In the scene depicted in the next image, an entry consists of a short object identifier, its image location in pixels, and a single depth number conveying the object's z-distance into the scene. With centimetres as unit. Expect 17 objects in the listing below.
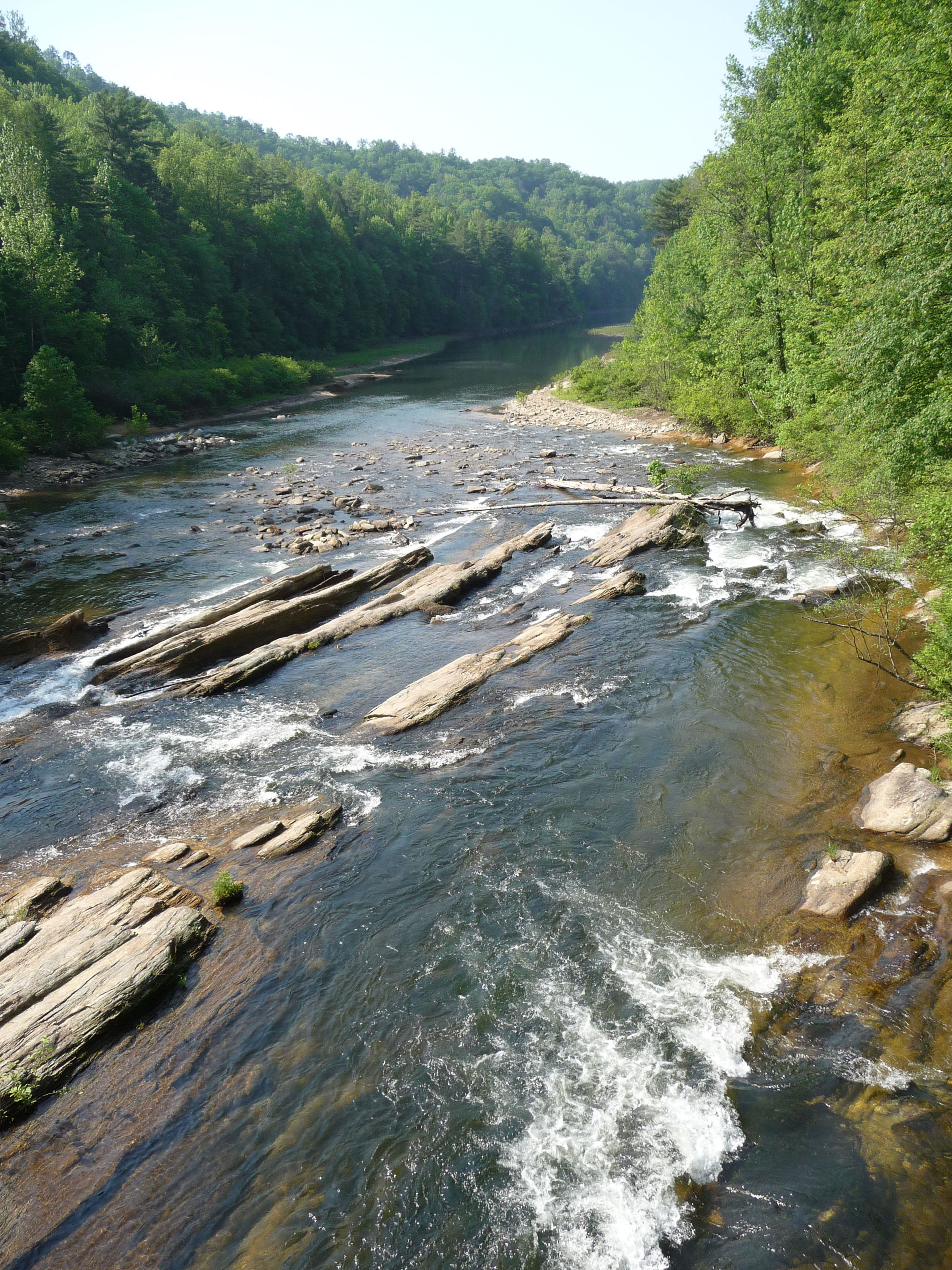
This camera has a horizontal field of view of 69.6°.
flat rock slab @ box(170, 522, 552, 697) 1870
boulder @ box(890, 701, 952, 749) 1334
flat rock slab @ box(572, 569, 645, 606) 2262
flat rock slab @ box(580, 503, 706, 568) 2608
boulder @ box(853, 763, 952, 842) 1125
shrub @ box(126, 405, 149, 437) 5175
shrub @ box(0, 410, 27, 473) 3912
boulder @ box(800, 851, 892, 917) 1014
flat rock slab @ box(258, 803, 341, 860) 1235
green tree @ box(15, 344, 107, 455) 4178
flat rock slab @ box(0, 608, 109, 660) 2047
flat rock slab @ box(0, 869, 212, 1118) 850
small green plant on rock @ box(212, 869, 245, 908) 1112
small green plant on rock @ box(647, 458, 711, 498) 3056
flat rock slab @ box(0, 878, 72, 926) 1080
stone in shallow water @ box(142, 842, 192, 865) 1216
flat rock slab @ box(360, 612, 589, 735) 1653
